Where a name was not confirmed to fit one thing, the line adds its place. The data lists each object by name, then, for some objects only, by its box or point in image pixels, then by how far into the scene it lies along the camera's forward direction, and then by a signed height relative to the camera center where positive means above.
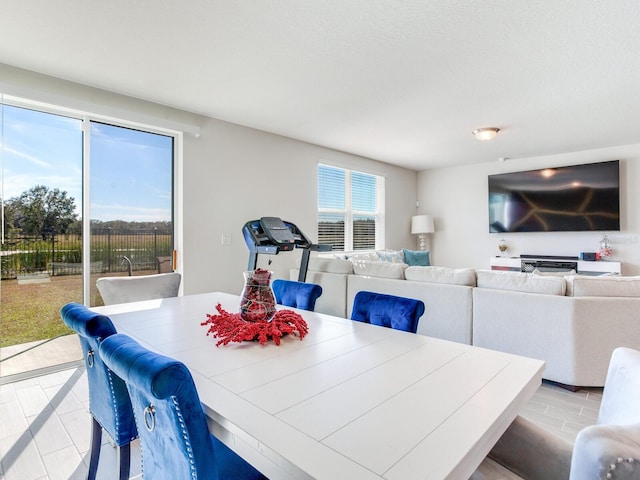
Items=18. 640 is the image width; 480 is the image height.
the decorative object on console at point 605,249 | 5.25 -0.13
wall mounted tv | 5.21 +0.66
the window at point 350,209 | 5.40 +0.53
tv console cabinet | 5.10 -0.37
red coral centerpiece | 1.44 -0.37
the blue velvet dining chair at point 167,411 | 0.77 -0.41
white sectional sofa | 2.61 -0.58
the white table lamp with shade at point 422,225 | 6.73 +0.31
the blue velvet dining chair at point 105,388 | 1.25 -0.57
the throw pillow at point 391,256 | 5.44 -0.24
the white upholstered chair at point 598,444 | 0.52 -0.36
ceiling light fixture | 4.18 +1.29
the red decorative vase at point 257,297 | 1.54 -0.25
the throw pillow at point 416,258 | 5.78 -0.29
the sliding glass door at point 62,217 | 2.86 +0.22
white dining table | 0.72 -0.43
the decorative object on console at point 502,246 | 6.17 -0.10
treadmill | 3.50 +0.01
